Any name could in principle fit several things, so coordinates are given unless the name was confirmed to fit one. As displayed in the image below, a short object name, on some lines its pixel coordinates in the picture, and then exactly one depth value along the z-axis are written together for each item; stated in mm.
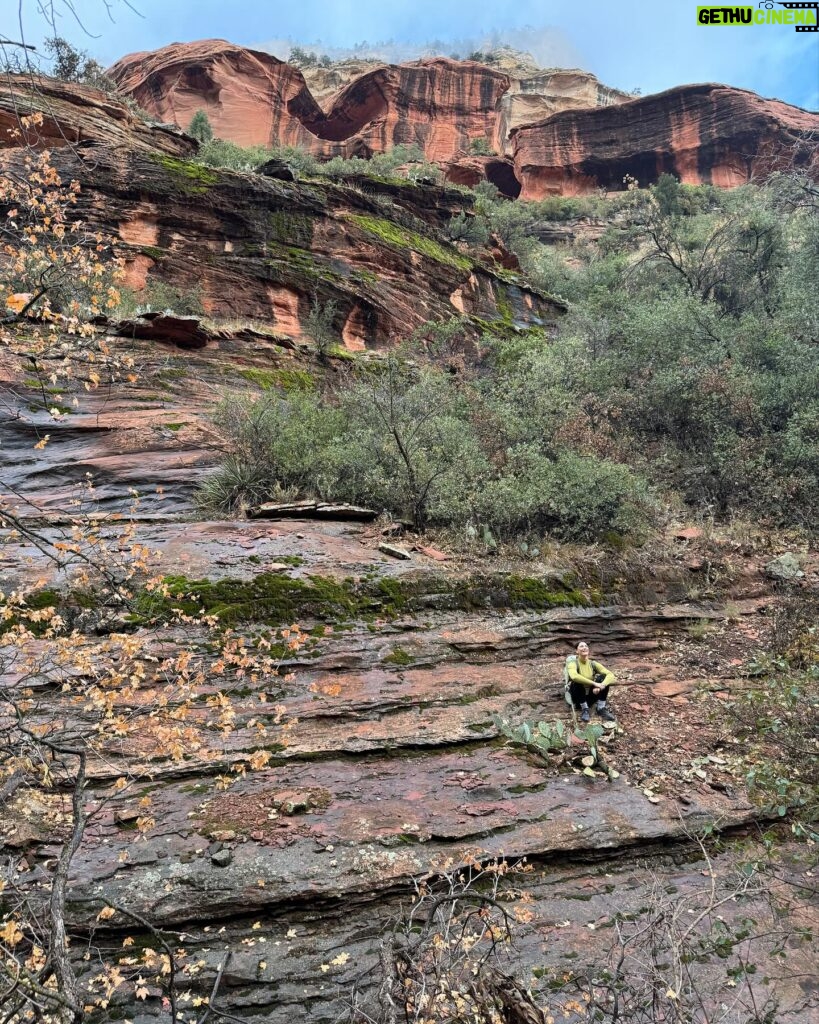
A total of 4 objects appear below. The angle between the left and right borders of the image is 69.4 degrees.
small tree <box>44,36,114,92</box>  23255
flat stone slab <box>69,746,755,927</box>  4590
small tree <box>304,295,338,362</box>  16281
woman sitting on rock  6867
